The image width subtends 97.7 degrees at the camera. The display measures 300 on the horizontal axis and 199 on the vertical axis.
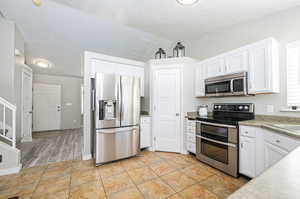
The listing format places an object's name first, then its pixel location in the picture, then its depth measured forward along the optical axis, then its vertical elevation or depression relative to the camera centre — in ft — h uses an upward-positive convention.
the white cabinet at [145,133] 10.41 -2.67
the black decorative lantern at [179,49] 10.52 +4.08
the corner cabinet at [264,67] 6.73 +1.74
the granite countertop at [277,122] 4.82 -1.14
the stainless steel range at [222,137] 6.79 -2.15
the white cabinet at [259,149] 5.20 -2.17
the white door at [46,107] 16.98 -1.06
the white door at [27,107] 12.96 -0.85
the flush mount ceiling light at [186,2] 6.59 +4.95
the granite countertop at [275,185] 1.38 -1.03
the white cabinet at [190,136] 9.16 -2.61
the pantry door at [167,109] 10.17 -0.78
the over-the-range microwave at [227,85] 7.48 +0.91
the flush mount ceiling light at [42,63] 14.79 +4.22
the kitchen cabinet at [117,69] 9.53 +2.42
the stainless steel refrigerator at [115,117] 8.14 -1.15
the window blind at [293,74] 6.73 +1.37
